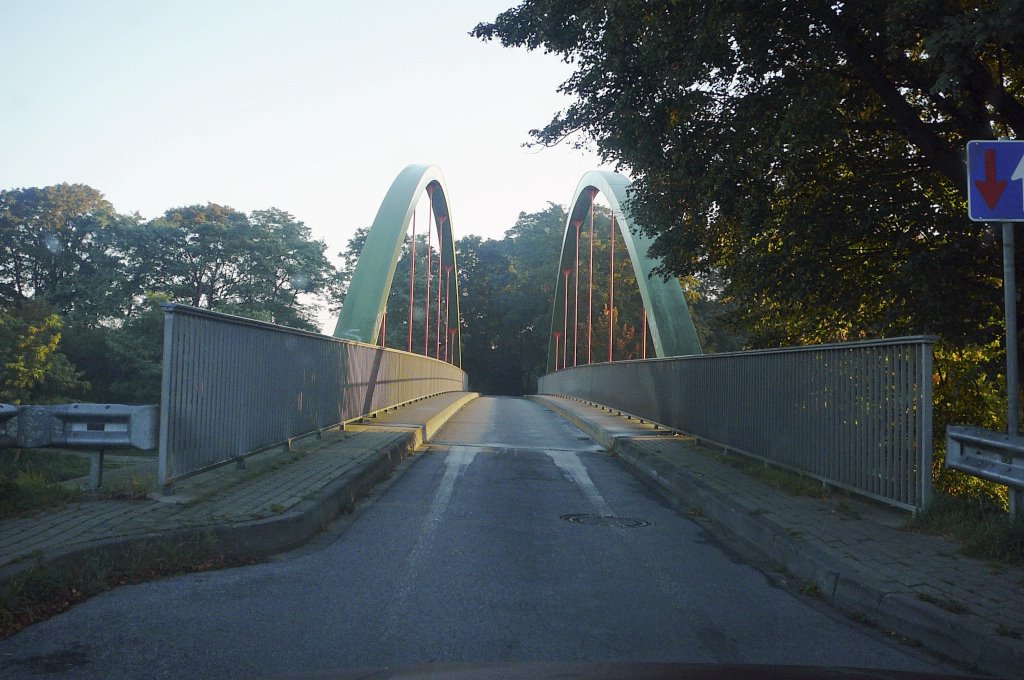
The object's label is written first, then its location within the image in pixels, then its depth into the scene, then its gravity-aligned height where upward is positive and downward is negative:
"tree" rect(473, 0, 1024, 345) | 8.80 +2.94
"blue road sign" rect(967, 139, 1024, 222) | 5.66 +1.41
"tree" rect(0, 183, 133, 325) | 50.81 +7.56
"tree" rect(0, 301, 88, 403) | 39.25 +0.94
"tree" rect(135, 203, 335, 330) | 52.19 +7.65
